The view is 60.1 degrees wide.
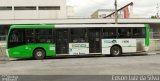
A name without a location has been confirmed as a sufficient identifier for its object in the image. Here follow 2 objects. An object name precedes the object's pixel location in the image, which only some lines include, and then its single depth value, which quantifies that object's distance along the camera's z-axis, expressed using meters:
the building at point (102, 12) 41.01
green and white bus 10.47
